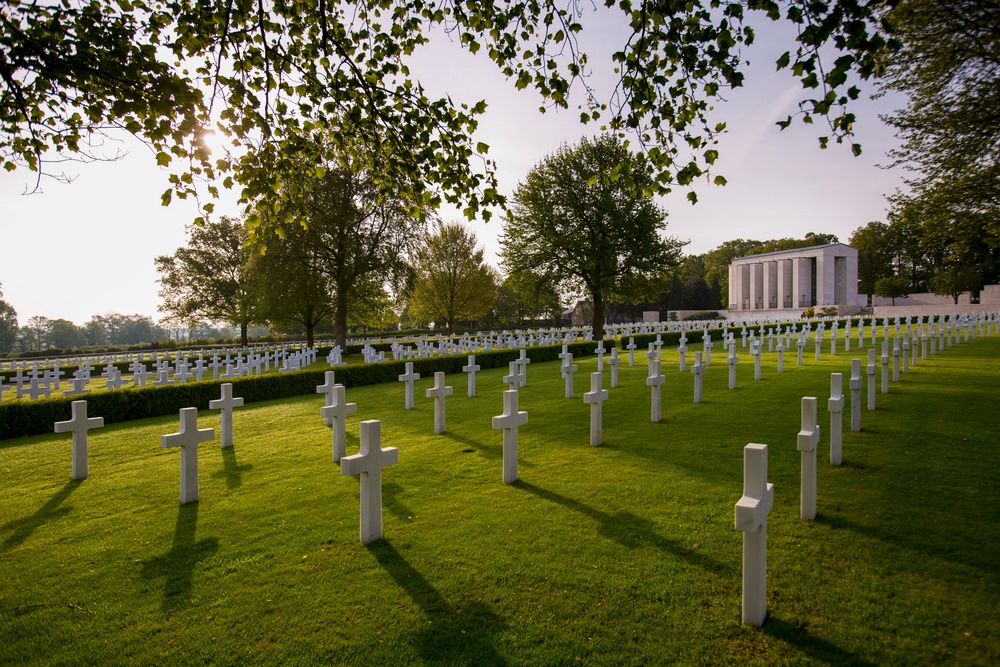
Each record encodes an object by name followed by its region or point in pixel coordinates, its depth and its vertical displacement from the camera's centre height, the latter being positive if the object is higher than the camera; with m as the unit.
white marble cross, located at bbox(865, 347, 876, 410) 6.98 -0.78
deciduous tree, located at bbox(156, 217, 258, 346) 39.59 +3.86
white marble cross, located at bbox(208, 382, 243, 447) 6.65 -1.06
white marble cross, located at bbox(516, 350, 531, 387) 10.62 -0.97
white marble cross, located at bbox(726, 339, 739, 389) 9.66 -0.87
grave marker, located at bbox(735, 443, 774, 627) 2.60 -1.12
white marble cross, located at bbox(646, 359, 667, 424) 7.36 -1.02
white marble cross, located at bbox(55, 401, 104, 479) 5.77 -1.17
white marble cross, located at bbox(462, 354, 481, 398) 10.76 -1.00
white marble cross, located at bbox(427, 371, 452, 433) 7.33 -1.05
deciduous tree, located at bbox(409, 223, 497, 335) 35.28 +3.01
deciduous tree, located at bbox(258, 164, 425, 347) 27.06 +4.51
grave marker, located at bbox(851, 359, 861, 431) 6.10 -0.93
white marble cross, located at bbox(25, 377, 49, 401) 13.83 -1.54
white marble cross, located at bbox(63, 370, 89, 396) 10.55 -1.14
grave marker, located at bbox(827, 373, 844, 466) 4.83 -0.89
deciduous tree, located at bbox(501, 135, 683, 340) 26.73 +4.73
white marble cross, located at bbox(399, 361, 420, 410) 9.63 -1.01
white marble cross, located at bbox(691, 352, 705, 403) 8.61 -0.88
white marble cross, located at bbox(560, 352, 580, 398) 9.67 -0.90
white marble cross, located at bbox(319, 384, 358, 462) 5.92 -1.05
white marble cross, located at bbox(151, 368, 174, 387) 13.74 -1.26
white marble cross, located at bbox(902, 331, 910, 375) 9.94 -0.73
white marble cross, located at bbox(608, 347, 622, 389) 10.51 -0.93
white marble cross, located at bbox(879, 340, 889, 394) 8.21 -0.78
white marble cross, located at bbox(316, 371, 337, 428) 6.64 -0.84
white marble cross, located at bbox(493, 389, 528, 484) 5.02 -1.00
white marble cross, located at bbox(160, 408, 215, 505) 4.79 -1.06
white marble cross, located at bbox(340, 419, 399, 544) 3.73 -1.08
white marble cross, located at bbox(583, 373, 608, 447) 6.27 -1.05
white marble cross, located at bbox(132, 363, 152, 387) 15.10 -1.40
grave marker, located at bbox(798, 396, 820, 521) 3.74 -0.99
